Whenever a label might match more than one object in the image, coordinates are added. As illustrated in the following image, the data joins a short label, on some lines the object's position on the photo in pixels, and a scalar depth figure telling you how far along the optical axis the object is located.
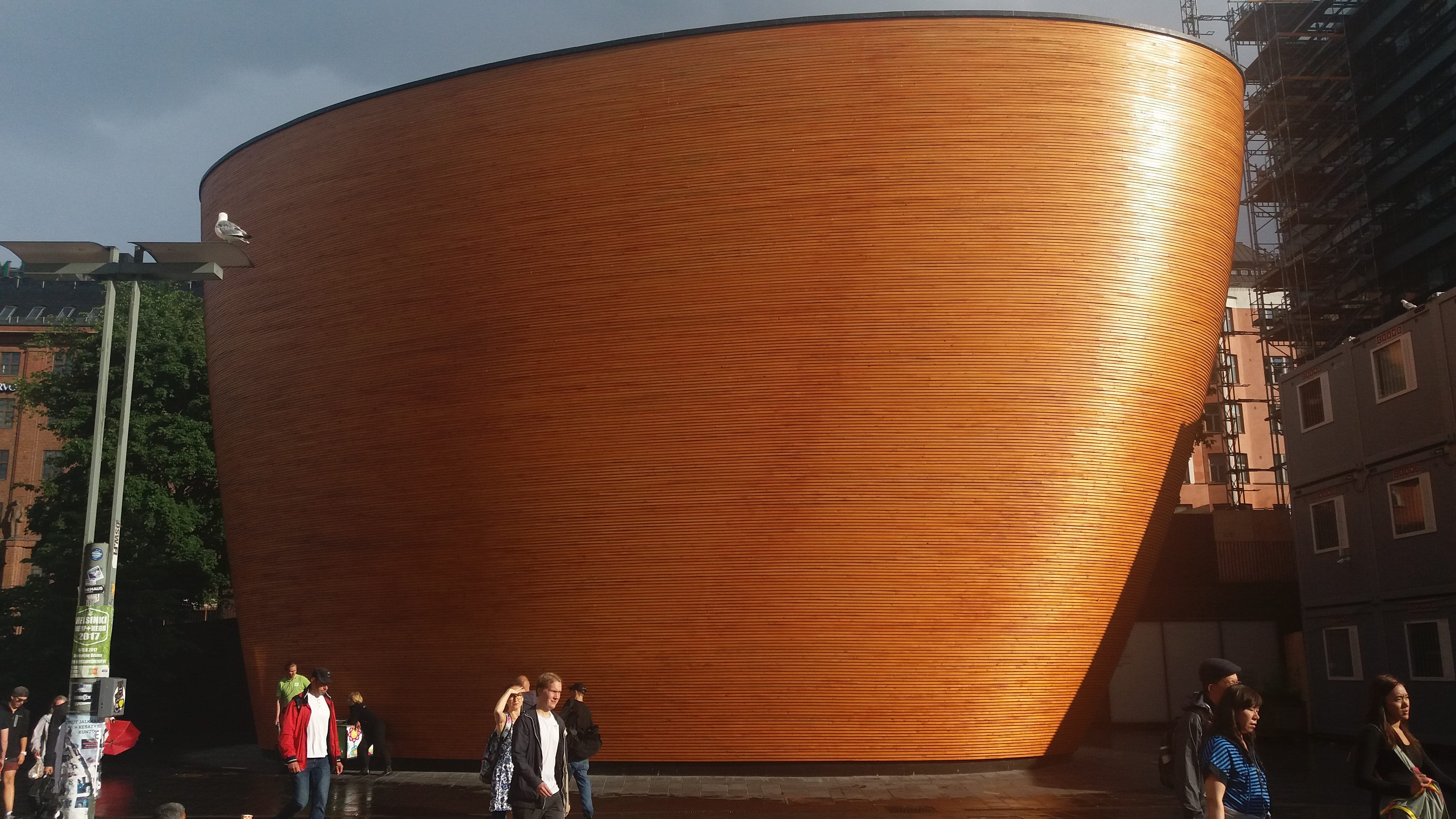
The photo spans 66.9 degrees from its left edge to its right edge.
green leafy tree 23.25
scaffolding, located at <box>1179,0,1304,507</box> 34.03
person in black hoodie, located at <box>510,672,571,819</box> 6.21
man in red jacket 8.84
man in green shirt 12.40
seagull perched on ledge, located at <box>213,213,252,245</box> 13.14
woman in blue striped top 4.75
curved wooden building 14.41
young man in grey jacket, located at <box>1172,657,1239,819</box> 5.20
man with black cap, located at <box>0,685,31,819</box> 10.36
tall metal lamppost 8.41
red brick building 52.38
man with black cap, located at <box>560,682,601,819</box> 10.13
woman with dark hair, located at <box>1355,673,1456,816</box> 5.20
